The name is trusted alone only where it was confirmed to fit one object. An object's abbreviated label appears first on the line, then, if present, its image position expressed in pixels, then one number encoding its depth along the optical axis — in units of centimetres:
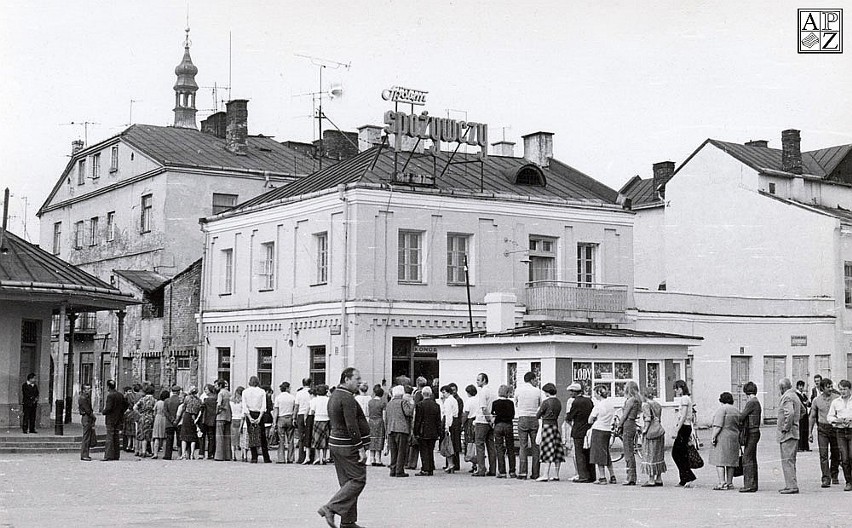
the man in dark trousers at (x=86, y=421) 2380
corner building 3294
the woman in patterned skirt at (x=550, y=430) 1958
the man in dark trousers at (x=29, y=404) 2720
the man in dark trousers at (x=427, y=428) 2062
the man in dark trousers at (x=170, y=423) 2478
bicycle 2259
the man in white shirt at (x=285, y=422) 2364
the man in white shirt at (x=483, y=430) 2077
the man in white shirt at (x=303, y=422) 2341
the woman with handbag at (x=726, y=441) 1761
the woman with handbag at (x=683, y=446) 1831
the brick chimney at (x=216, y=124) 5103
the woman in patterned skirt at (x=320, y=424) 2186
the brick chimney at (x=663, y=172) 5266
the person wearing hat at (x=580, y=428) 1933
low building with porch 2733
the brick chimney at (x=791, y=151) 4597
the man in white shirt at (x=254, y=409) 2373
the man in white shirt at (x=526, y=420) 2025
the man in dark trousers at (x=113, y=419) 2352
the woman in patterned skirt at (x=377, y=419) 2252
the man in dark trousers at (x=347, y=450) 1254
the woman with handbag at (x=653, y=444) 1856
